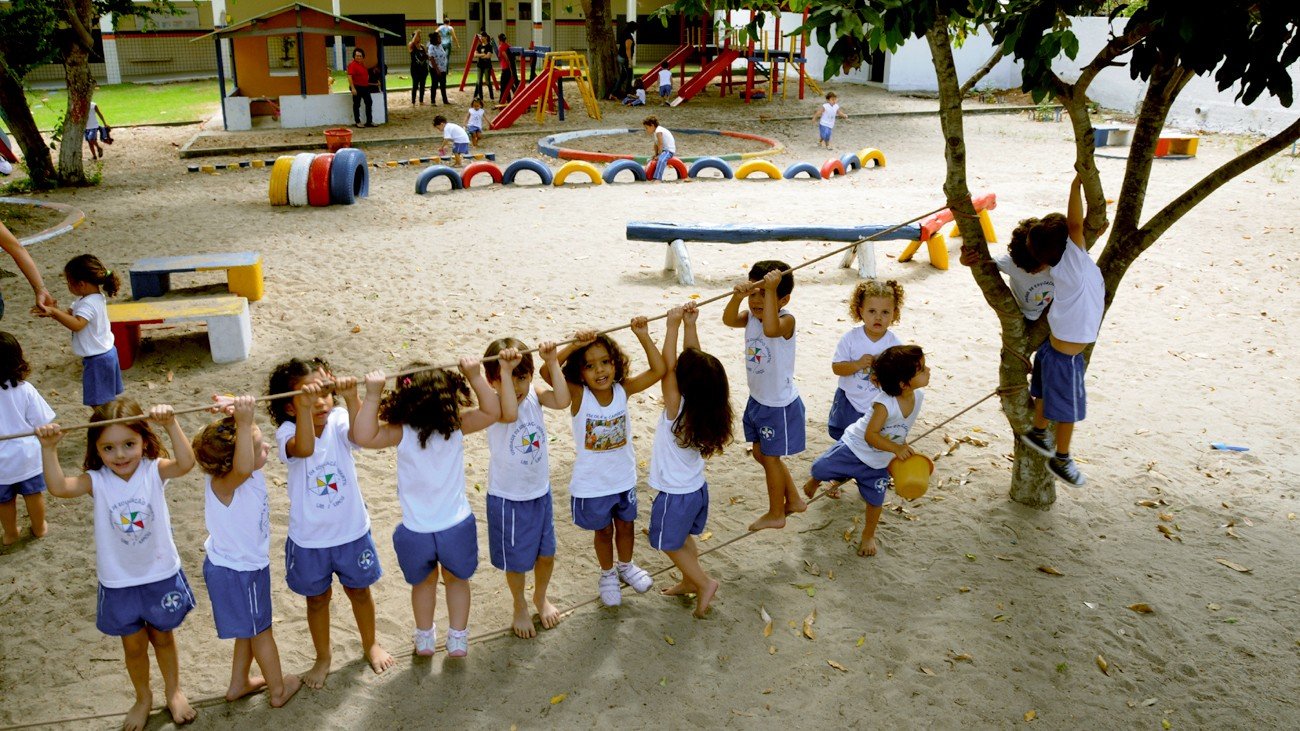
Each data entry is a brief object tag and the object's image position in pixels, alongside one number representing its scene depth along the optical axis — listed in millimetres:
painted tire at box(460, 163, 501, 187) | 15508
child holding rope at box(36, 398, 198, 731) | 3836
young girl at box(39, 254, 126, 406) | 5965
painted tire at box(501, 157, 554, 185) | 15781
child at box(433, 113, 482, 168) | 17667
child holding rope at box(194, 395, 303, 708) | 3861
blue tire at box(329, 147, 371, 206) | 13781
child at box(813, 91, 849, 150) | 19964
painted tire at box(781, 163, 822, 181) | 16597
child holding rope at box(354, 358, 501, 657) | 4164
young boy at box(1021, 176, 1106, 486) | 5023
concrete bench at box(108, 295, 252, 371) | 7859
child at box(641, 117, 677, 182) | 16322
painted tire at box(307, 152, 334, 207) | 13758
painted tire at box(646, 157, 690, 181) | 16453
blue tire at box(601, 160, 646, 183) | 16062
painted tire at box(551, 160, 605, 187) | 15820
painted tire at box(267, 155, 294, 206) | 13836
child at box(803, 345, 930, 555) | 4941
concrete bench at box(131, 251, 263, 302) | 9211
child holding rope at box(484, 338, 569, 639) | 4367
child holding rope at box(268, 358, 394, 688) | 4020
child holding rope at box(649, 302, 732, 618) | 4578
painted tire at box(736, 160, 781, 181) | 16453
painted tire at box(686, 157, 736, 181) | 16516
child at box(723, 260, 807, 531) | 5324
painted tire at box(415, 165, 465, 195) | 15047
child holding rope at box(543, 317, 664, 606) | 4527
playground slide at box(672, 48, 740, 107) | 27000
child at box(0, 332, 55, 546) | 5164
